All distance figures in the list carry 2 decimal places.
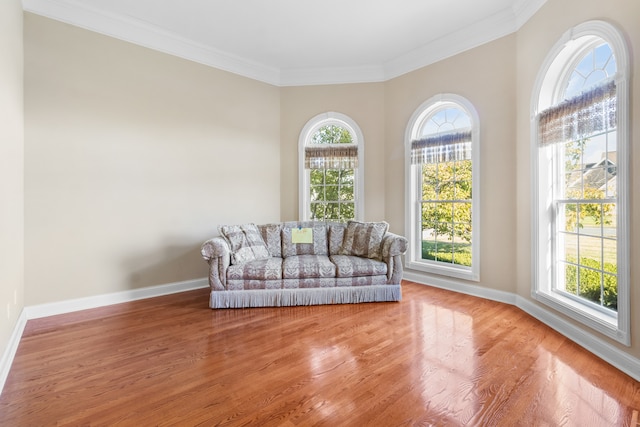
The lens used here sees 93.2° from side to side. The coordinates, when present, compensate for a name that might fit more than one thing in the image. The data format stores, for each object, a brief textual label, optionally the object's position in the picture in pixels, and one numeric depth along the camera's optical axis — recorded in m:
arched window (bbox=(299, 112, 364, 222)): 4.70
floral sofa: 3.26
